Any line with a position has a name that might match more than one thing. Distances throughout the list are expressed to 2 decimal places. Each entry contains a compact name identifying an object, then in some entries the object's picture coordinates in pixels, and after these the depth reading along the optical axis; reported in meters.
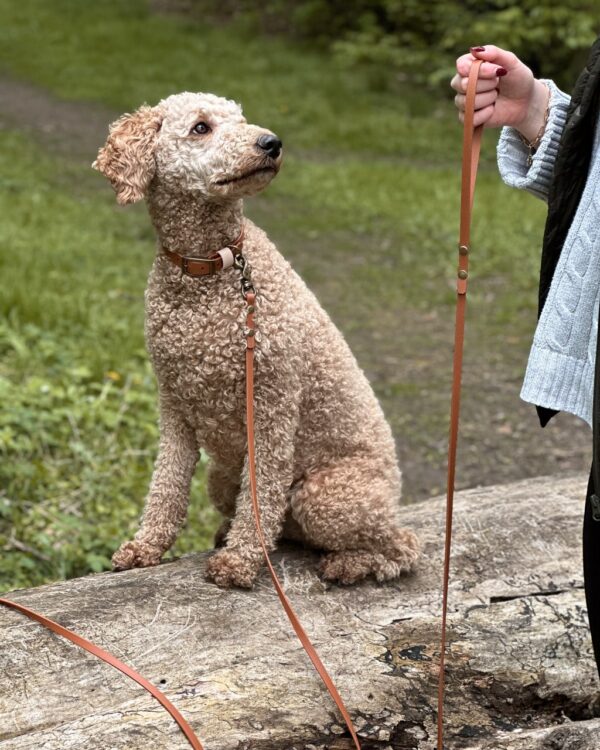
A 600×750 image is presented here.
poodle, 2.46
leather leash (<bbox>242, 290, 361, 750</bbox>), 2.27
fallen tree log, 2.17
